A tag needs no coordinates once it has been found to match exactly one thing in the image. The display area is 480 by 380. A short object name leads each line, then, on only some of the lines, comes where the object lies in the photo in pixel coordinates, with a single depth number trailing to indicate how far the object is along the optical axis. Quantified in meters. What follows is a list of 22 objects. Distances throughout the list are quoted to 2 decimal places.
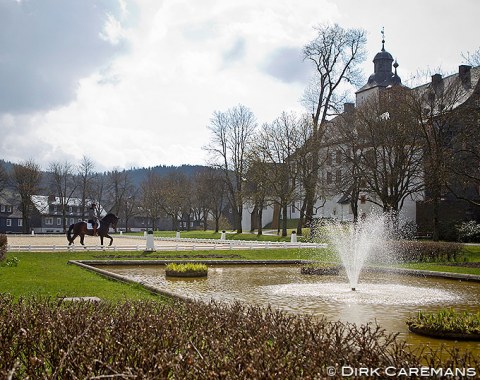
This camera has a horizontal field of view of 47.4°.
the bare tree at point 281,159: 51.12
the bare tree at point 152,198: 89.75
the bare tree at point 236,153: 61.00
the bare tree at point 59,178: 87.85
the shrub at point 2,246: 23.39
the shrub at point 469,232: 42.16
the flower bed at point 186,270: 21.34
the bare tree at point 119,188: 91.88
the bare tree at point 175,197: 86.86
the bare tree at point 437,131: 37.59
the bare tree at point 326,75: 48.38
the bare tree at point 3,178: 82.81
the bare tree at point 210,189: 83.19
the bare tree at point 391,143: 42.03
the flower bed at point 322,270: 22.77
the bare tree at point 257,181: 52.25
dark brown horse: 32.53
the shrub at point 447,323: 9.88
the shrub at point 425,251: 28.98
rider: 33.25
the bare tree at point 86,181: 90.41
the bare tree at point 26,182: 77.19
